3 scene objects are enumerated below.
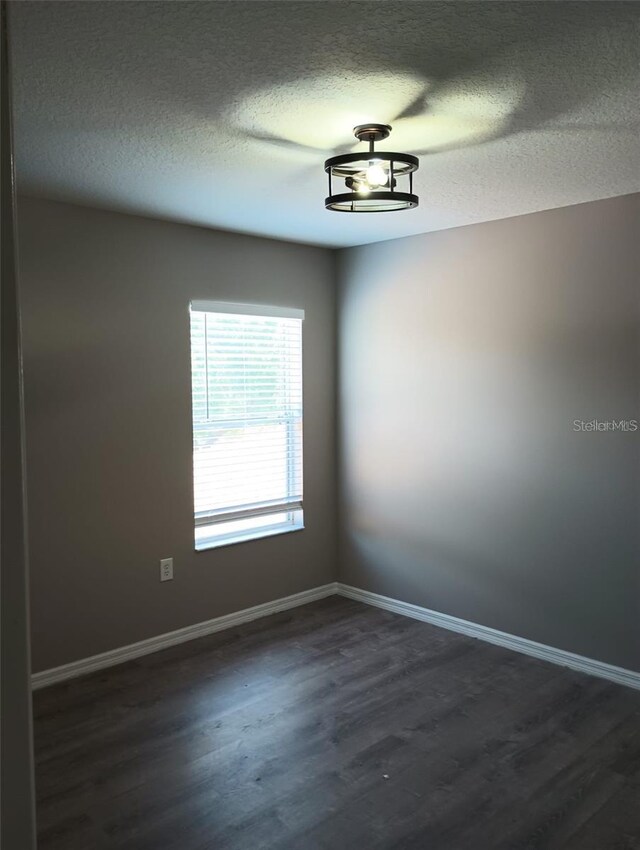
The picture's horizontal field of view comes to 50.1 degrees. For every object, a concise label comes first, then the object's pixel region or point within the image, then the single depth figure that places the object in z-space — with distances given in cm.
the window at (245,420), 407
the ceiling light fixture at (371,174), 234
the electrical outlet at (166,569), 392
